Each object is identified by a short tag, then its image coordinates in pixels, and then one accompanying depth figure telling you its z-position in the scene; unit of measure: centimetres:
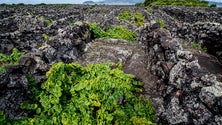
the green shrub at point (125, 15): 1700
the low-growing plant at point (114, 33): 945
